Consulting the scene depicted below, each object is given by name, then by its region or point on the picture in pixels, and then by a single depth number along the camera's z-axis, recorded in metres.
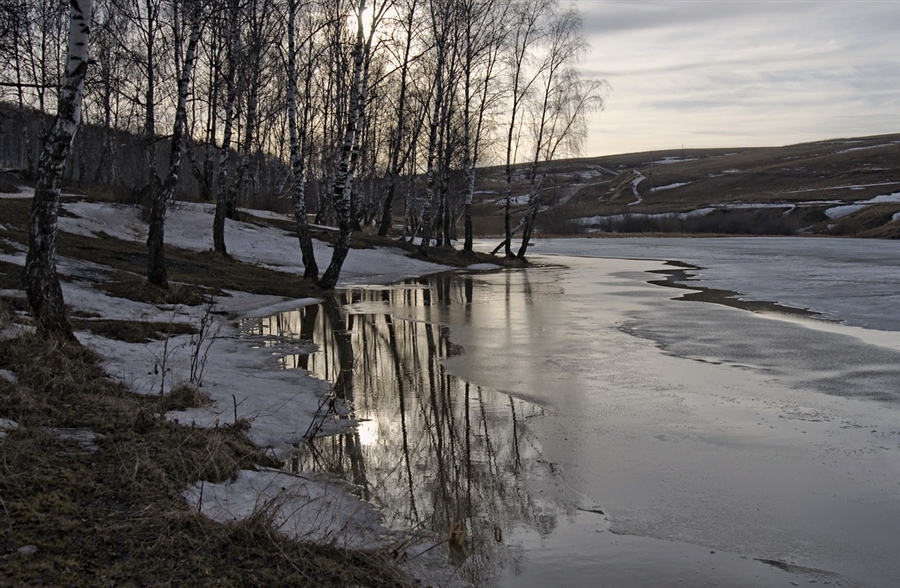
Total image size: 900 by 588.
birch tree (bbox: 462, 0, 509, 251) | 30.41
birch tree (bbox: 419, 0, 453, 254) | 27.02
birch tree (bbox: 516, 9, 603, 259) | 35.31
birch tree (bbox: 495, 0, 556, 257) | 33.44
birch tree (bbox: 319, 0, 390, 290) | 17.31
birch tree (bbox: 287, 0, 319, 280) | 18.20
